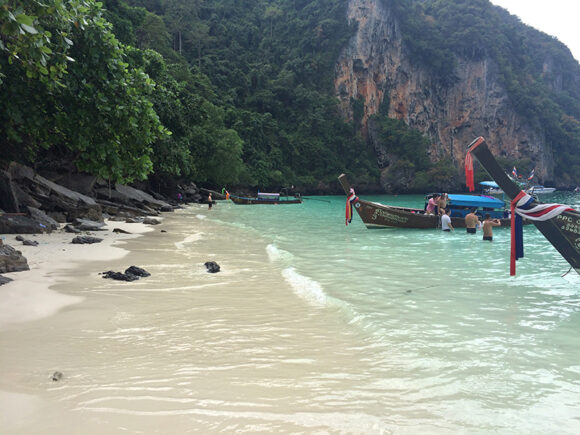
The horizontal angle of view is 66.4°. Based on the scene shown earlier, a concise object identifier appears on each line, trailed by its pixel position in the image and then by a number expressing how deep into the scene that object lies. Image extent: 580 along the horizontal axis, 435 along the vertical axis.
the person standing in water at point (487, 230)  17.56
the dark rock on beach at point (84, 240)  12.08
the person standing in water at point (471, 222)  20.16
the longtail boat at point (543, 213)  8.59
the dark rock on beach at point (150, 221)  19.77
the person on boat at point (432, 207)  22.45
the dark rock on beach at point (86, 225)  15.22
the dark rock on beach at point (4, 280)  6.80
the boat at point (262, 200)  43.74
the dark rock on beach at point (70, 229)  13.96
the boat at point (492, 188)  48.93
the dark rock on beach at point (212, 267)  9.40
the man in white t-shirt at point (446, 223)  20.56
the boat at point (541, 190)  79.00
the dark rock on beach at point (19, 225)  12.34
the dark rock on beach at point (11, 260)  7.66
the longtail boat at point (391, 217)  21.22
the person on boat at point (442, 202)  22.52
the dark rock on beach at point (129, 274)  8.11
